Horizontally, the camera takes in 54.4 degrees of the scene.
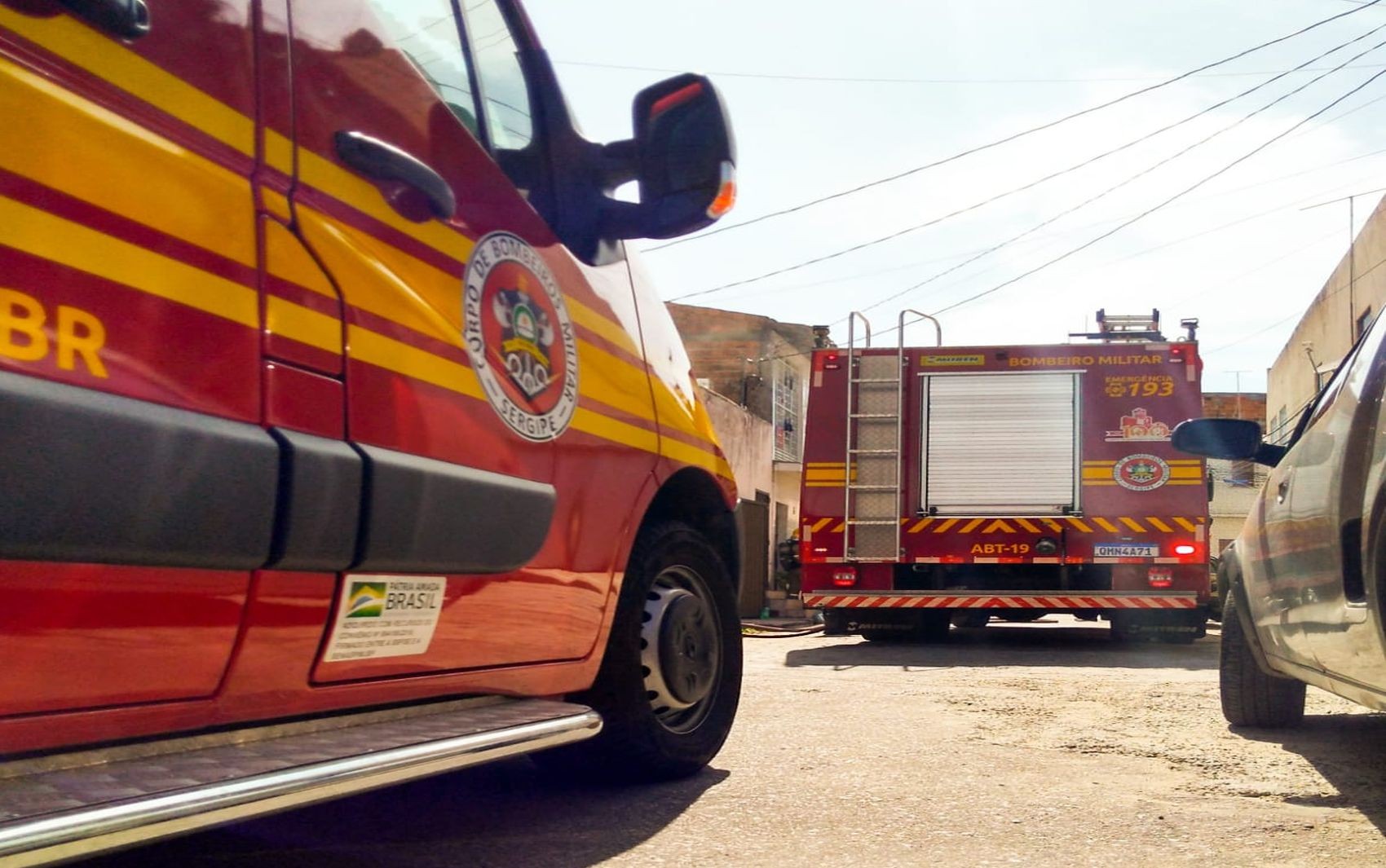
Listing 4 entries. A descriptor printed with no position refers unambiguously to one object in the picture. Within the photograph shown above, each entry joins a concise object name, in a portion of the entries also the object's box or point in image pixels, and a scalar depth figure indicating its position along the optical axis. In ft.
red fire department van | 5.67
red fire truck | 35.29
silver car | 10.73
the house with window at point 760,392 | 73.15
